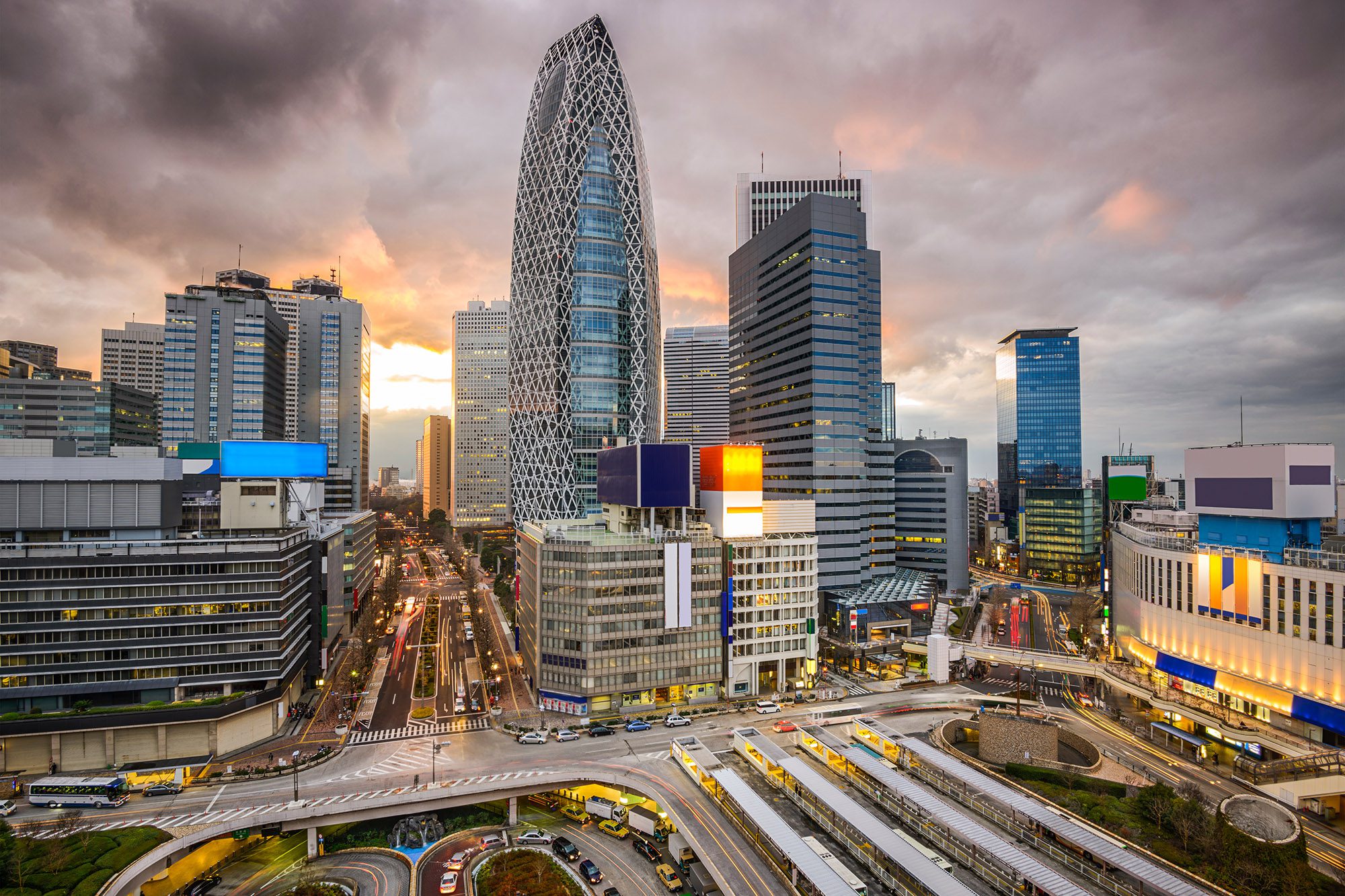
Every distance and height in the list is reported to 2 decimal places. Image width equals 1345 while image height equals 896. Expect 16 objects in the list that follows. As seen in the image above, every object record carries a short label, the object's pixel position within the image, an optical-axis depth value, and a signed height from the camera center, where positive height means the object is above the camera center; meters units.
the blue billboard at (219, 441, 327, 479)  86.19 +0.33
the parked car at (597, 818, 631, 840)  56.69 -31.85
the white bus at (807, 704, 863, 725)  71.62 -28.85
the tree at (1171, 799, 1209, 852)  45.03 -24.84
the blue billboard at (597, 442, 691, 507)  82.50 -1.73
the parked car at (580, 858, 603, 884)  50.40 -31.69
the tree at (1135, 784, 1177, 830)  47.78 -25.36
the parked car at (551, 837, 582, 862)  53.50 -31.96
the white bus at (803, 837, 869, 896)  41.69 -26.83
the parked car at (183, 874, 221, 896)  50.03 -32.70
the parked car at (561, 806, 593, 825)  59.41 -32.12
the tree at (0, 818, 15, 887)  42.28 -26.00
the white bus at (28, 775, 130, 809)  54.06 -27.24
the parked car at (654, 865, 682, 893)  48.78 -31.49
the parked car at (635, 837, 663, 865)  52.78 -31.67
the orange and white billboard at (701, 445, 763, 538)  84.88 -4.01
